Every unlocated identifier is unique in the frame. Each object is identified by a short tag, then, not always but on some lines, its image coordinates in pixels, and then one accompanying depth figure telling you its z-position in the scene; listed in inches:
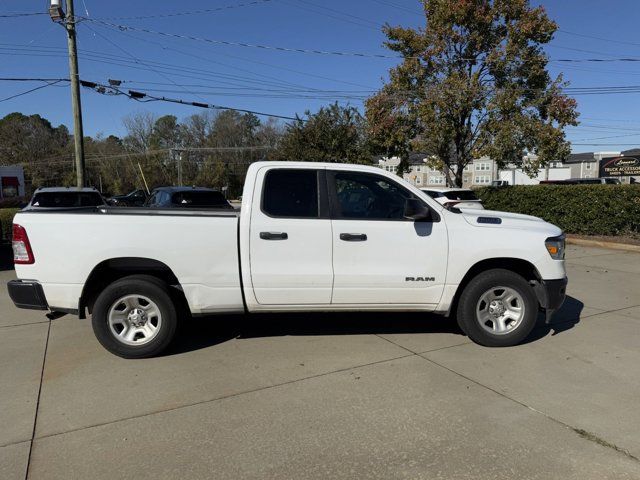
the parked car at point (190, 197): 423.2
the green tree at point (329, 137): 946.7
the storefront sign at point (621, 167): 1498.5
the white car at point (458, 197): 567.7
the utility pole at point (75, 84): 627.2
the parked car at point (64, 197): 434.3
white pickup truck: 176.7
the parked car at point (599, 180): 1197.1
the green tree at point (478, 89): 621.9
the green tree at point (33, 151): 2780.5
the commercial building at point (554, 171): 2623.0
